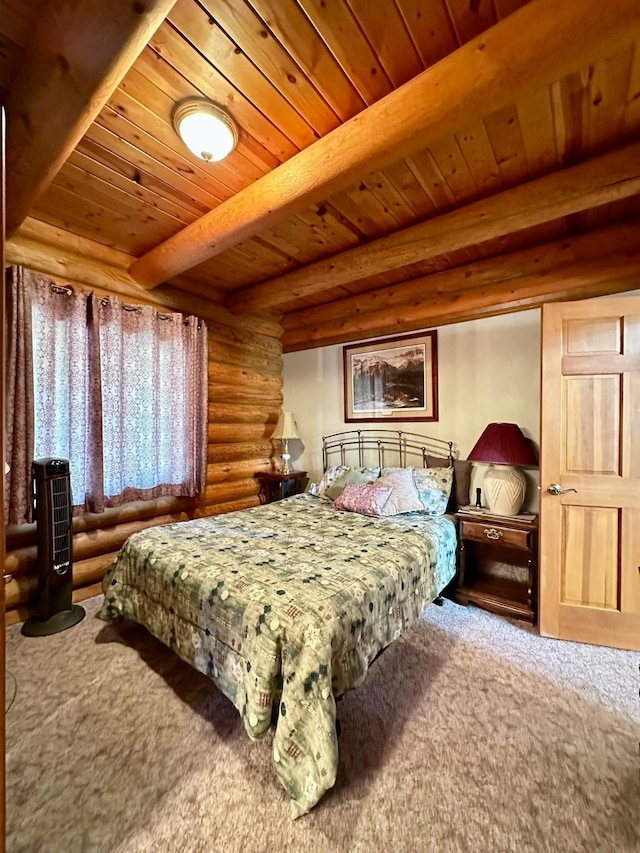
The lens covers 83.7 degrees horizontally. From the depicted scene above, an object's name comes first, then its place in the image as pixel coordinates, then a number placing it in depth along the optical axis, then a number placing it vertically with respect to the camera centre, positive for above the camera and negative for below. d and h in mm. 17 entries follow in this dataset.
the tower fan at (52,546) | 2404 -869
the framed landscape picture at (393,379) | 3525 +417
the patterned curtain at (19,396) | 2375 +160
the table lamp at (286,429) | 4195 -117
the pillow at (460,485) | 3129 -583
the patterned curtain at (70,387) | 2553 +248
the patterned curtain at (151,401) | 2918 +169
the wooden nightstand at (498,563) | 2553 -1211
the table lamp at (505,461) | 2721 -319
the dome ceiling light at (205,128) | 1608 +1375
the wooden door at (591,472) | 2186 -339
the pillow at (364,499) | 2891 -668
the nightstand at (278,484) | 4109 -772
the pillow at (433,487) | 2953 -586
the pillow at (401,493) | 2875 -617
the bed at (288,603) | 1336 -884
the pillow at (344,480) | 3416 -598
